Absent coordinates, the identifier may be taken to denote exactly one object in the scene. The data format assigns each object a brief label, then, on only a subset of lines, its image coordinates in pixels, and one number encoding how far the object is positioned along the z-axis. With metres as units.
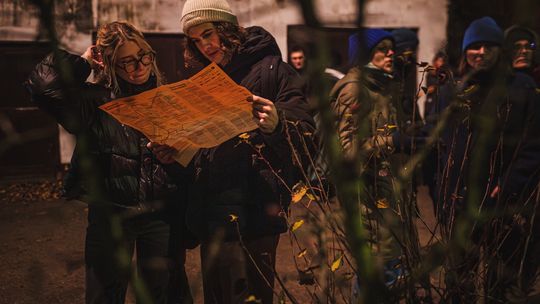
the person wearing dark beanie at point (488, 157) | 1.16
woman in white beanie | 2.02
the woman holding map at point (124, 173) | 2.14
